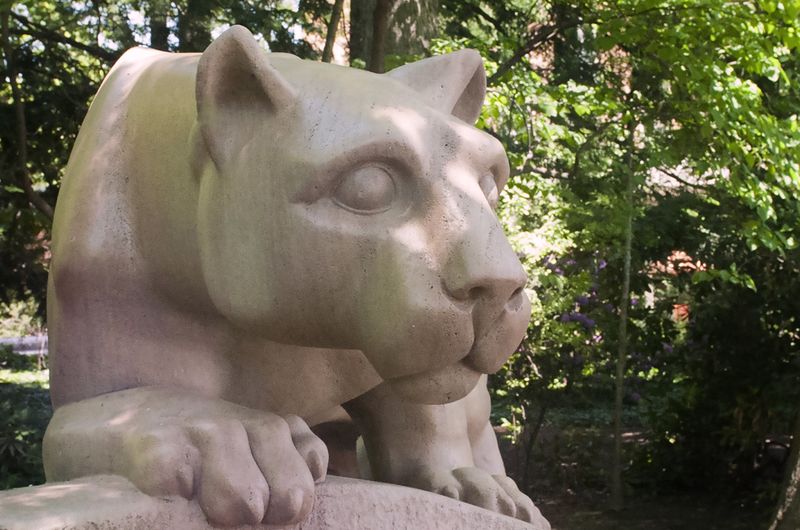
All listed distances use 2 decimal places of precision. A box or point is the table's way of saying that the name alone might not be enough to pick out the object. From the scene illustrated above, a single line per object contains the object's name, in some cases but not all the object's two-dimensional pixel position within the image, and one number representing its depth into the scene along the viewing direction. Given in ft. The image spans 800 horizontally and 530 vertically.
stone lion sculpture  5.03
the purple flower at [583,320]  25.90
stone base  4.59
